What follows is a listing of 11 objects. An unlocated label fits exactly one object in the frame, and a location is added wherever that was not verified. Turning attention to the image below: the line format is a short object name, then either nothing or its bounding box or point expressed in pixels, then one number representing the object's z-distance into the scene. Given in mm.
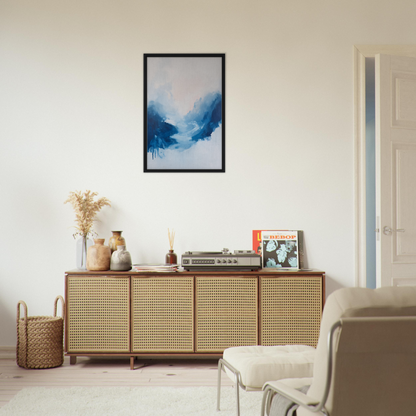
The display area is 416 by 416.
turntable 3320
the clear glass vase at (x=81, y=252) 3553
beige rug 2455
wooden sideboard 3279
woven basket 3283
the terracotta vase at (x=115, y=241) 3500
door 3512
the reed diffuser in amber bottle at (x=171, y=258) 3527
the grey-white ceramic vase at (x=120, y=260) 3367
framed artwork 3762
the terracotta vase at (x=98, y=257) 3350
